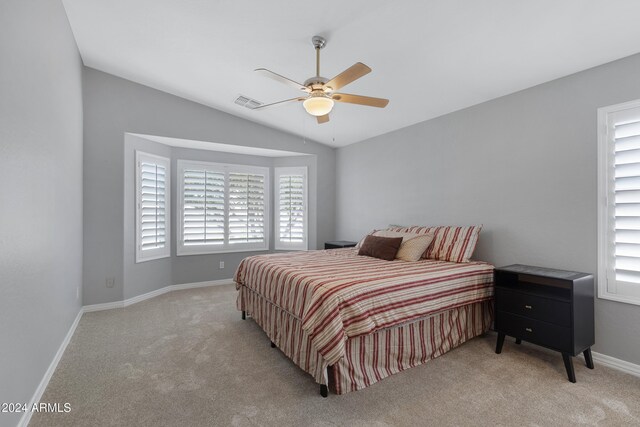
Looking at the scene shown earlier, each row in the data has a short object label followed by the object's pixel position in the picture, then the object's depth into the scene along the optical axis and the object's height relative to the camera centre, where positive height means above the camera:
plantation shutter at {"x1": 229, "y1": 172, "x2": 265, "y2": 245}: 5.23 +0.06
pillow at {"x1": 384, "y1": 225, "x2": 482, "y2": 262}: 3.21 -0.34
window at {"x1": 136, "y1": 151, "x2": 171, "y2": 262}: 4.20 +0.05
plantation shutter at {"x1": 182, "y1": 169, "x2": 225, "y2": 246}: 4.84 +0.07
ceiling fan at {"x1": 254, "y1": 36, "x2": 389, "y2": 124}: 2.14 +0.97
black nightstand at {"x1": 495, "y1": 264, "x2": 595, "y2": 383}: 2.25 -0.78
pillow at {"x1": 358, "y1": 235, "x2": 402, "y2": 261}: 3.40 -0.41
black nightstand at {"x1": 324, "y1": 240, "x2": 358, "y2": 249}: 4.91 -0.54
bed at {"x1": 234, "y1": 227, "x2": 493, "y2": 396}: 2.00 -0.76
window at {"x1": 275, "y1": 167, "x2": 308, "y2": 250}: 5.55 +0.05
